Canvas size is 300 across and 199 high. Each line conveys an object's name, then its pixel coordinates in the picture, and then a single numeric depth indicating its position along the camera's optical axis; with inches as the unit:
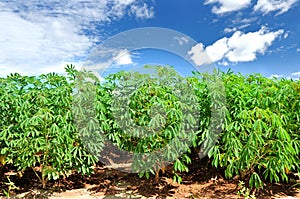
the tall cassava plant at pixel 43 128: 141.2
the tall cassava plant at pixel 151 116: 137.3
